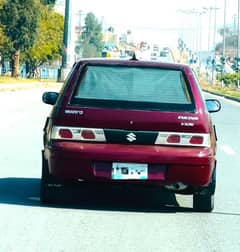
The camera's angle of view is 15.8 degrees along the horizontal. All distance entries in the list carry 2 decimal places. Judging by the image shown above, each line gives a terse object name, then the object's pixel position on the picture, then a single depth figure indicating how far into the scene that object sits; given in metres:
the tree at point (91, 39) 180.12
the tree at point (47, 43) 93.25
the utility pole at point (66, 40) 68.88
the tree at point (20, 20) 78.94
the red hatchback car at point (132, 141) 8.99
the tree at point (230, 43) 180.06
